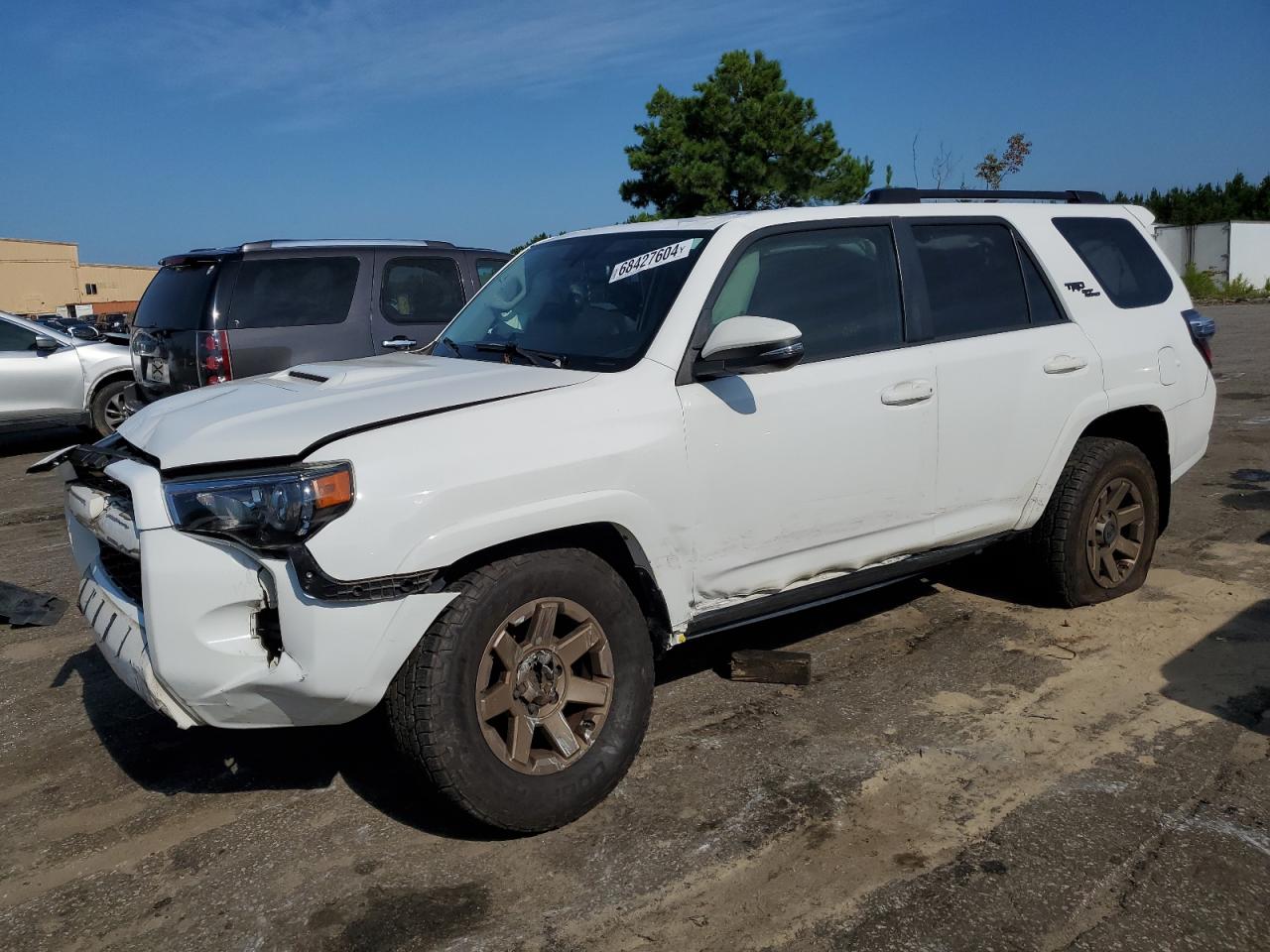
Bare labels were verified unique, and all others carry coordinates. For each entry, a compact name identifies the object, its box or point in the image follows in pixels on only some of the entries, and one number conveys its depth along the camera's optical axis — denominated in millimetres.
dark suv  7836
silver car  11508
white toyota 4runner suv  2879
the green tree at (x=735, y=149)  32875
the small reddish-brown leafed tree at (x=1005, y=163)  32594
